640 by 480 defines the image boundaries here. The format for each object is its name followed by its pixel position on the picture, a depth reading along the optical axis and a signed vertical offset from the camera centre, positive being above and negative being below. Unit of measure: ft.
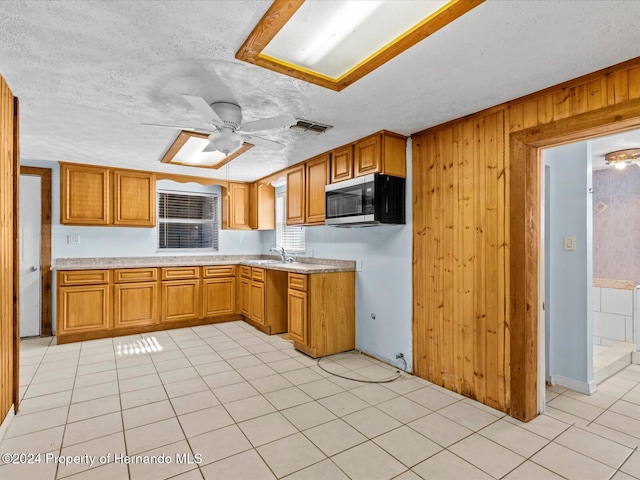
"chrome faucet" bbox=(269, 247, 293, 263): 17.03 -0.75
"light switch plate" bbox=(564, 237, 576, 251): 10.07 -0.08
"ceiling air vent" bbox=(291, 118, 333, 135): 9.87 +3.34
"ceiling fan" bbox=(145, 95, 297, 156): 7.76 +2.73
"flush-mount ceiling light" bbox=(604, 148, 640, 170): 11.93 +2.90
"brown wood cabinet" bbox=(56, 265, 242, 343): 14.14 -2.63
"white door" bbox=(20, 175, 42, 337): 14.61 -0.58
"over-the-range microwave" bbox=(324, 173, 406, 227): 10.37 +1.25
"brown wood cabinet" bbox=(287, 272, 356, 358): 12.22 -2.60
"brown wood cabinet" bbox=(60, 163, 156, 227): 14.90 +2.02
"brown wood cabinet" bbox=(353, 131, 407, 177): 10.59 +2.70
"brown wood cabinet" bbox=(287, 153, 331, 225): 13.32 +2.06
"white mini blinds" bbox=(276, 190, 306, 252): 17.68 +0.43
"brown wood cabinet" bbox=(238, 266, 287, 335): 15.43 -2.68
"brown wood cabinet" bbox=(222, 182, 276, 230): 18.94 +1.89
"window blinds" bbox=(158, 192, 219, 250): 18.31 +1.11
